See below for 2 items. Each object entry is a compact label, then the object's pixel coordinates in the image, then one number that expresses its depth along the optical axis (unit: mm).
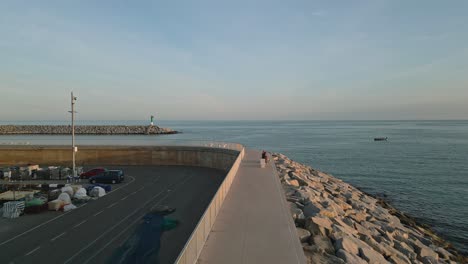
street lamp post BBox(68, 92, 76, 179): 23134
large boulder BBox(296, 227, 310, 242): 10055
